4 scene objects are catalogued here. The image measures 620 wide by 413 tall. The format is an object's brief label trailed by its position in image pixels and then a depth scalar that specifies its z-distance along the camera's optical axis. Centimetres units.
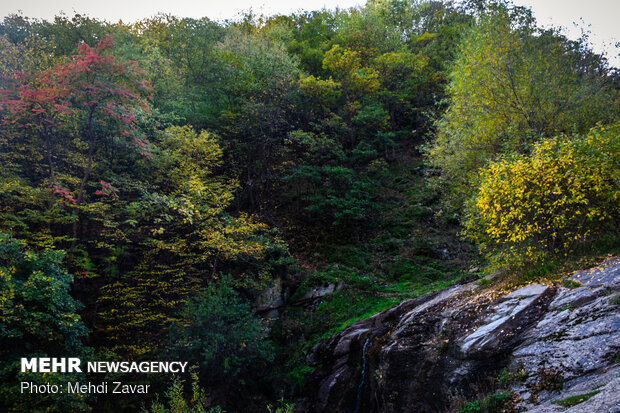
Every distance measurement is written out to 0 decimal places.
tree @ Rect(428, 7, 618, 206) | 999
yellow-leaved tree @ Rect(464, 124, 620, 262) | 604
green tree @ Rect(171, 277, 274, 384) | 918
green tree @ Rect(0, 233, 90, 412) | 611
